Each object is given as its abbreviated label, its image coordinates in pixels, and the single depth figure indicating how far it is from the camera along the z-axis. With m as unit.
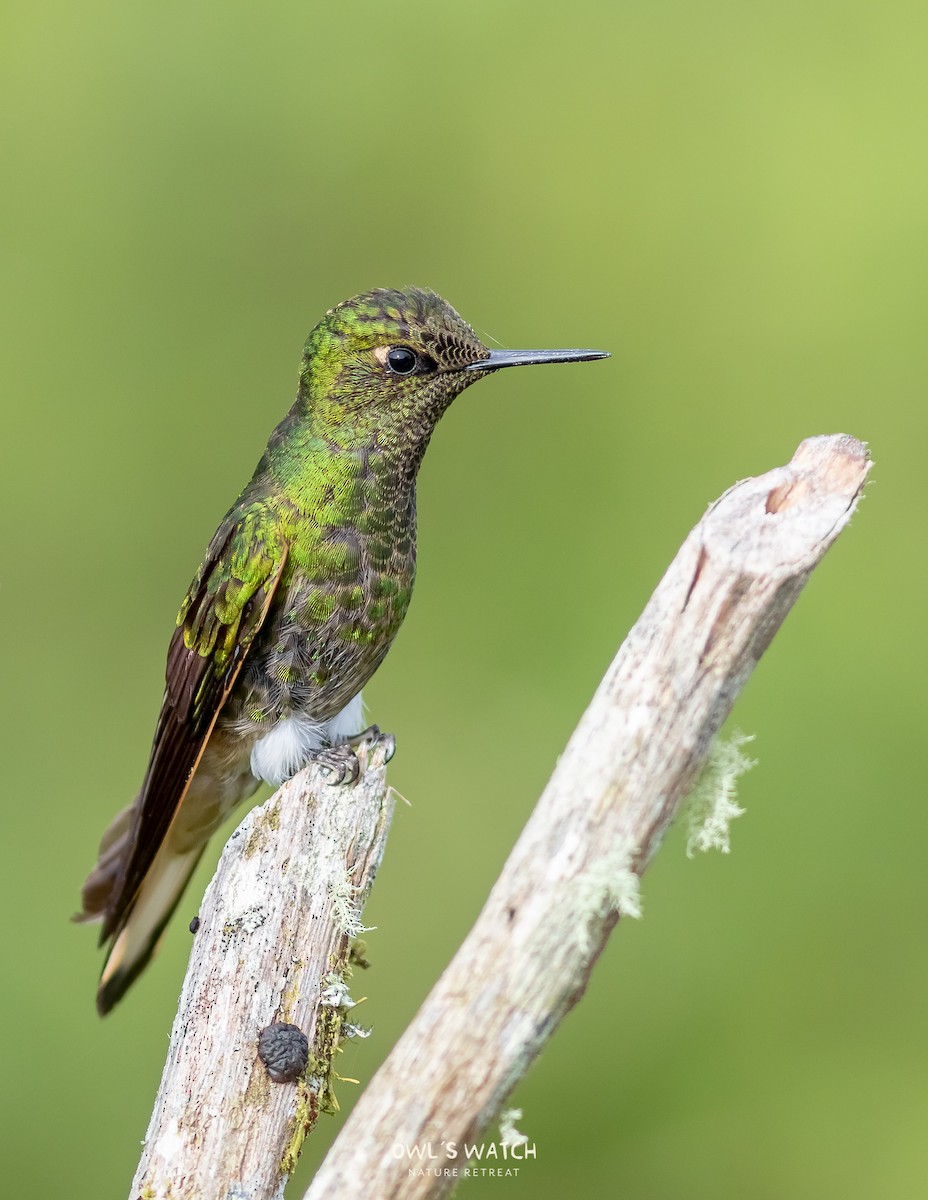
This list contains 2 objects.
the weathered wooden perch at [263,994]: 4.96
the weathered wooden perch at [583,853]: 4.03
